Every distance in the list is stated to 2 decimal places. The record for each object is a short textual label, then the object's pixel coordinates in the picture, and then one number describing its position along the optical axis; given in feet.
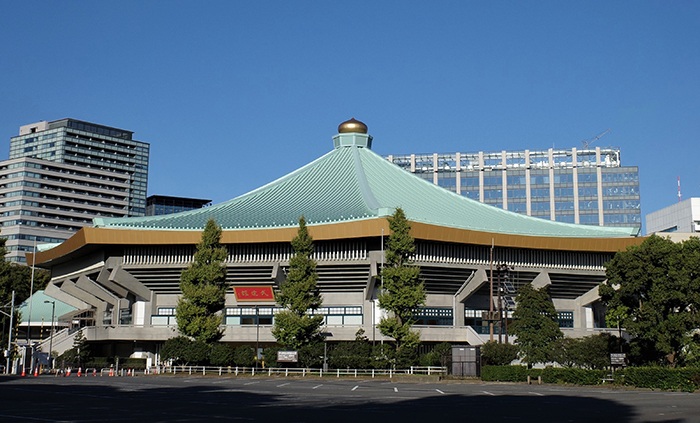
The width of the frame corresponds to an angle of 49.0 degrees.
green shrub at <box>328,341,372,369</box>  182.60
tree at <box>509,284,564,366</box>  176.86
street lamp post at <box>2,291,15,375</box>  196.85
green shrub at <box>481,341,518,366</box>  177.68
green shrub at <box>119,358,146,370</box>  212.64
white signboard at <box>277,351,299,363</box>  183.52
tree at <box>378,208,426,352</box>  182.39
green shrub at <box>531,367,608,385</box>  152.25
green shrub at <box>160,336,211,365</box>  188.14
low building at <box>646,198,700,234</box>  376.68
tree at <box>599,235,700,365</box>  151.53
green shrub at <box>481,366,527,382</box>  162.50
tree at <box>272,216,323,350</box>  186.70
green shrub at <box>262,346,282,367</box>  191.83
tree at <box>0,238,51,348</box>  226.58
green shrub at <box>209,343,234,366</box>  189.67
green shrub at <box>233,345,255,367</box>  191.11
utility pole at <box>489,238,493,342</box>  185.63
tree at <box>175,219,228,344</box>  192.54
